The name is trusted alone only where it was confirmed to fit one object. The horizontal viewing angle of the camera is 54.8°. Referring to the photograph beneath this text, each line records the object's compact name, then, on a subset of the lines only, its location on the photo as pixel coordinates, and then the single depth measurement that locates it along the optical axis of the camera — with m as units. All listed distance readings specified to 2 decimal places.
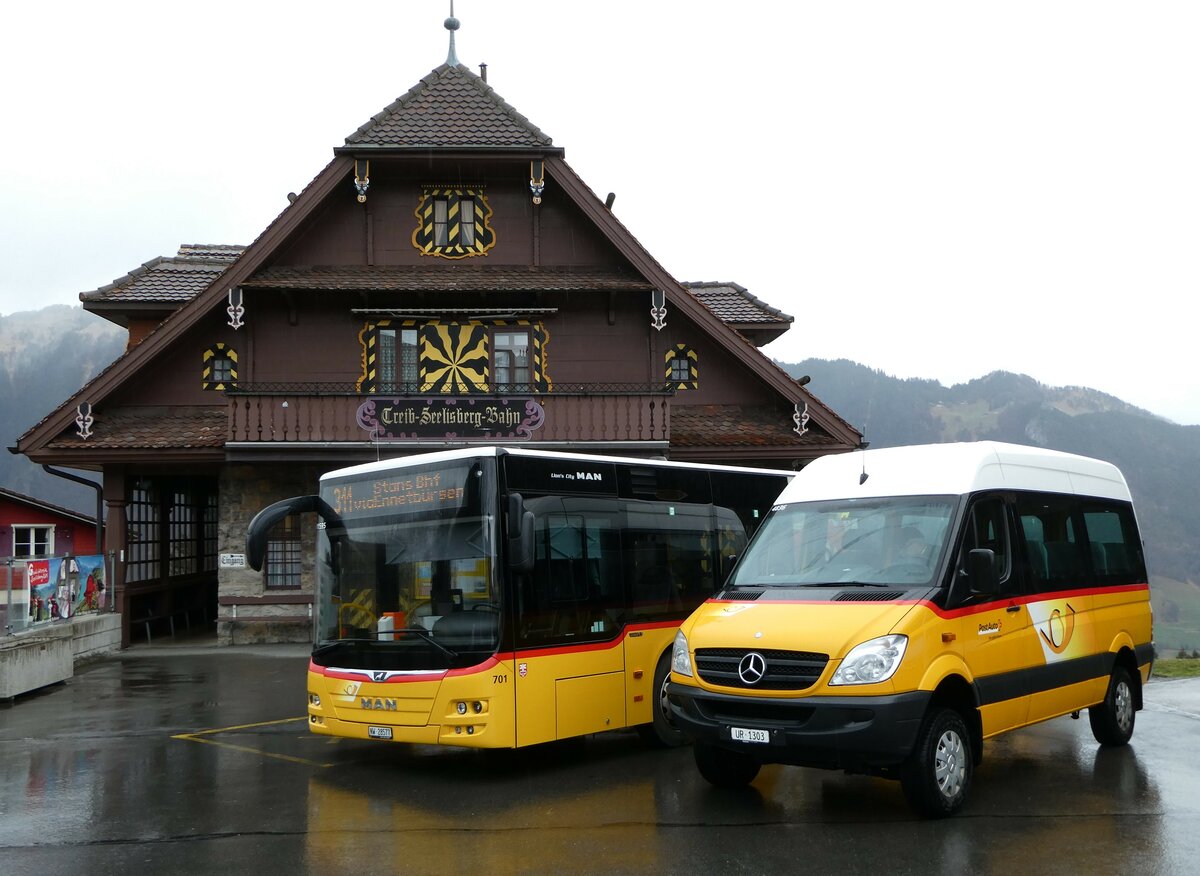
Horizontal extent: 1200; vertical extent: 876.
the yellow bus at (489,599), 9.22
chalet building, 21.17
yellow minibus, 7.41
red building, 38.81
